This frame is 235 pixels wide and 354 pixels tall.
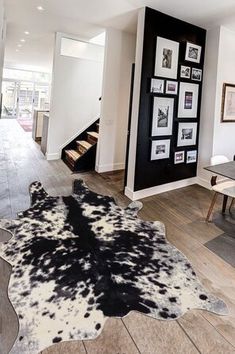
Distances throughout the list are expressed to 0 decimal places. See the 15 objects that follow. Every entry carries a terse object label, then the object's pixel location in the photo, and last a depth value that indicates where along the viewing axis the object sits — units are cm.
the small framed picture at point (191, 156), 464
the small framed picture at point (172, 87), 400
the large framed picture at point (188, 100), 427
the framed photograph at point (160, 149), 405
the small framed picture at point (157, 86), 380
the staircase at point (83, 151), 544
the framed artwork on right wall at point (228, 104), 449
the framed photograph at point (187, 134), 439
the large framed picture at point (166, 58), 380
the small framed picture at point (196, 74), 436
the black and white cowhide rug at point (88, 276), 164
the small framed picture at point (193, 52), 416
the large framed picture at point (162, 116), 395
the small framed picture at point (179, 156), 443
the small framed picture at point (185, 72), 416
